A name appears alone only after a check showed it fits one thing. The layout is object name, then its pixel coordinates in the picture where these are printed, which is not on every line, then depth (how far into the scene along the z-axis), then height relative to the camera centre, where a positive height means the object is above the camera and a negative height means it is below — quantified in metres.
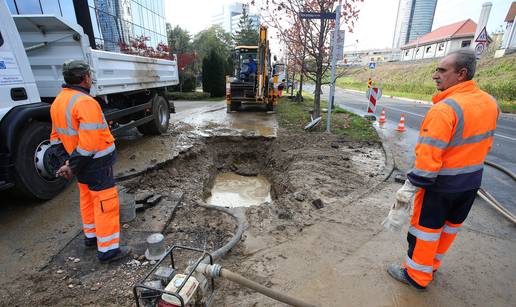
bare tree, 8.35 +1.10
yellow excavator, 10.67 -0.67
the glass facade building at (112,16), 11.63 +2.83
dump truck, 3.14 -0.34
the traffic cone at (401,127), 9.17 -2.09
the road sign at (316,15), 6.66 +1.18
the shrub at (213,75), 20.45 -0.73
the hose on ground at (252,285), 1.76 -1.40
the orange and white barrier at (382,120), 10.20 -2.04
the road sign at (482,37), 10.62 +0.99
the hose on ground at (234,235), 2.79 -1.94
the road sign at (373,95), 9.23 -1.03
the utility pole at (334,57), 6.78 +0.18
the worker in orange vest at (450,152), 1.91 -0.63
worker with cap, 2.42 -0.77
